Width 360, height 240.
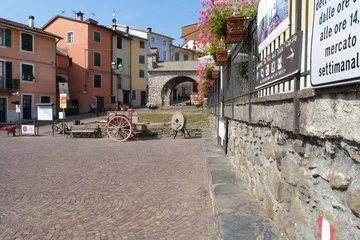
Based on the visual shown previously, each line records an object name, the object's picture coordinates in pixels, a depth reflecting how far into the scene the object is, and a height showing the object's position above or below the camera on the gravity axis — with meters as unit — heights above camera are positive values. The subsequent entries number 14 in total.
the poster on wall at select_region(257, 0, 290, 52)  2.14 +0.74
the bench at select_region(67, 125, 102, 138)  14.88 -1.11
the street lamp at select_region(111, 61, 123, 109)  36.44 +4.14
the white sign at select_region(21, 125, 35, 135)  16.02 -1.10
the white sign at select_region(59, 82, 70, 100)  15.30 +1.12
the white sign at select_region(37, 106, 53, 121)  16.38 -0.19
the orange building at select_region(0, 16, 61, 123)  23.94 +3.46
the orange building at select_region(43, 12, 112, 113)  32.34 +5.78
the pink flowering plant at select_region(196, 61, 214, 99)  8.94 +1.16
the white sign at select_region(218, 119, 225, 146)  5.72 -0.39
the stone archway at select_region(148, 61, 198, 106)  31.92 +3.56
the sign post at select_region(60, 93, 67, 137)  15.58 +0.46
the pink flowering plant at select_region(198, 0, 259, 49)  4.57 +1.55
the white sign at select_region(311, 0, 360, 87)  1.20 +0.31
